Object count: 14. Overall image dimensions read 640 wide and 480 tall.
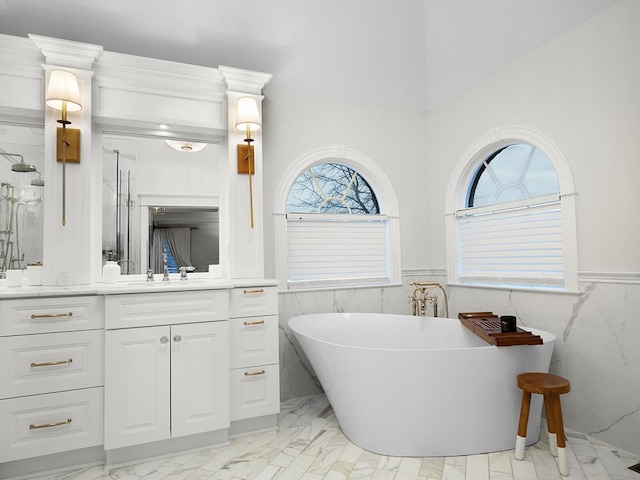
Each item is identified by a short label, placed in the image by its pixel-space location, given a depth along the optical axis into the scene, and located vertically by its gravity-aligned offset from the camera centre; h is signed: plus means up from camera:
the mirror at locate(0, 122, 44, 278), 2.45 +0.41
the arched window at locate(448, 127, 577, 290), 2.62 +0.29
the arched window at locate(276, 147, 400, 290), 3.31 +0.30
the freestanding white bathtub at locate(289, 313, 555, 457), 2.15 -0.74
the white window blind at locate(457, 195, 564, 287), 2.68 +0.09
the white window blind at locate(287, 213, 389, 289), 3.32 +0.08
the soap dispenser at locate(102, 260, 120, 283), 2.61 -0.05
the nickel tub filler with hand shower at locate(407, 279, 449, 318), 3.20 -0.33
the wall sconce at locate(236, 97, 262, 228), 2.79 +0.93
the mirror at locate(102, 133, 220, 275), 2.70 +0.41
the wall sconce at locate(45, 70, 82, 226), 2.31 +0.93
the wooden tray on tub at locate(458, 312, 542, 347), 2.15 -0.42
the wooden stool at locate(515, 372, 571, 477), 1.99 -0.76
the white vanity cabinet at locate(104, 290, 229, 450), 2.17 -0.57
